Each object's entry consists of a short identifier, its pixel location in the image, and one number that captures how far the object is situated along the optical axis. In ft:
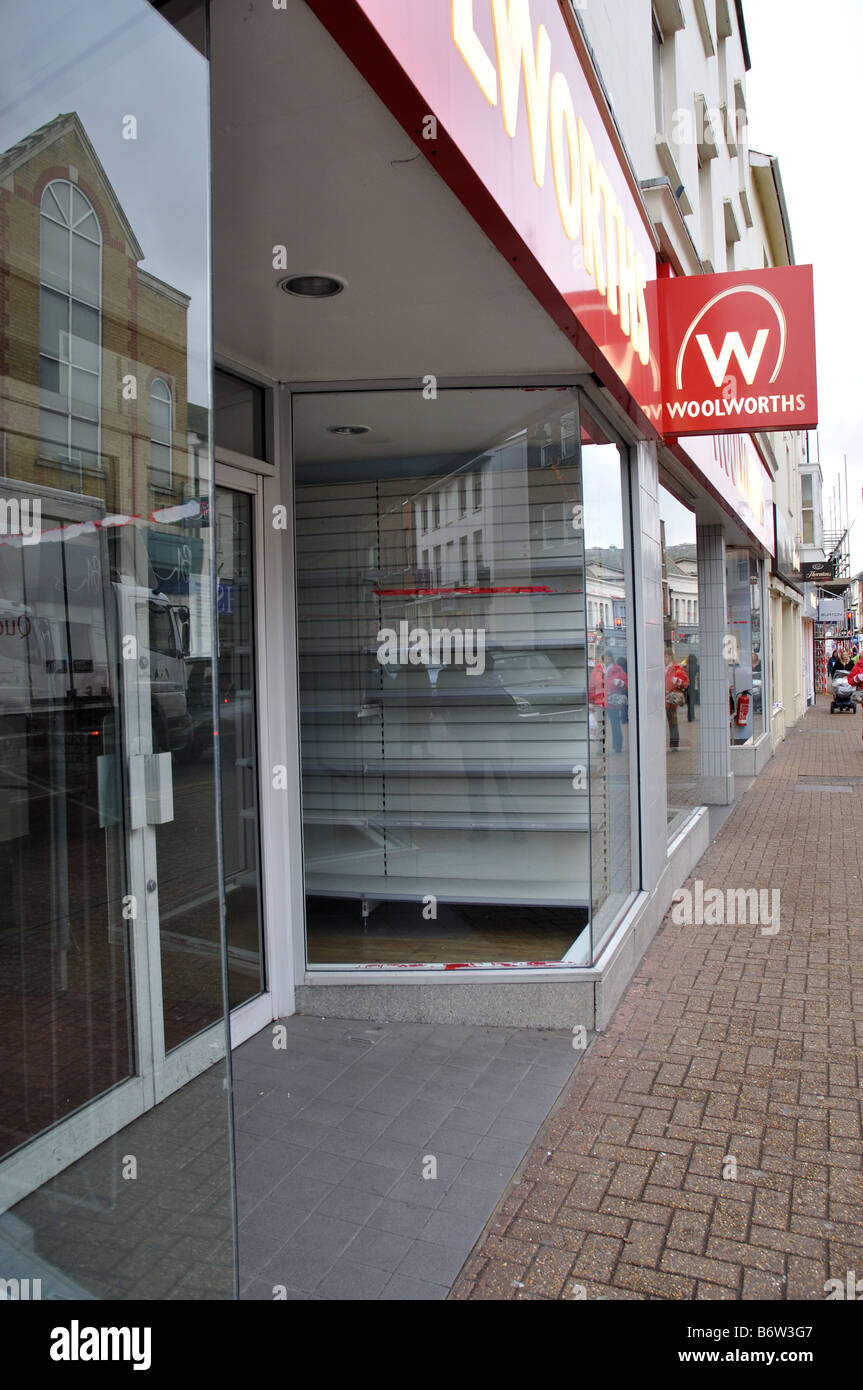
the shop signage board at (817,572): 96.07
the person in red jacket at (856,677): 70.18
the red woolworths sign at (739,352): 19.71
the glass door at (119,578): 6.25
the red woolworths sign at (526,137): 6.97
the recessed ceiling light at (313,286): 11.05
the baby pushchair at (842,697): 95.35
